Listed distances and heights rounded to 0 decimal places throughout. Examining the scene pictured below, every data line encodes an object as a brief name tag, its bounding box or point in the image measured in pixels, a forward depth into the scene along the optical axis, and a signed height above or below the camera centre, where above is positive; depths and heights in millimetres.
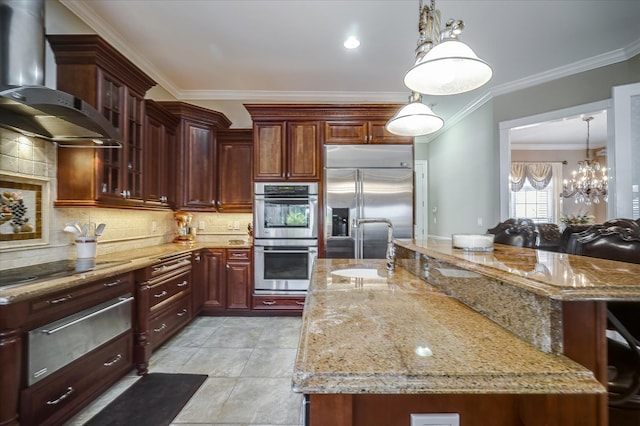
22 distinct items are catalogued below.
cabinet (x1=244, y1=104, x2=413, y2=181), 3598 +1044
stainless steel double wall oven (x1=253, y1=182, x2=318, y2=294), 3545 -283
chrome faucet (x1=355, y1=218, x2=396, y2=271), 1766 -191
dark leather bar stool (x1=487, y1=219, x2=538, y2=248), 2387 -145
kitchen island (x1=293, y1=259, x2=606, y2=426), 585 -328
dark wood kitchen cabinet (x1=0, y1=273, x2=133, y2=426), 1315 -824
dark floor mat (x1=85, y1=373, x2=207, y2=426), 1759 -1229
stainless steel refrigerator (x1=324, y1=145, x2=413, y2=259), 3539 +230
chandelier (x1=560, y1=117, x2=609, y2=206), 5500 +691
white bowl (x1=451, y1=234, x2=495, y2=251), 1494 -131
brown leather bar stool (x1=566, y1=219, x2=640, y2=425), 930 -440
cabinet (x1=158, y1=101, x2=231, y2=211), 3506 +759
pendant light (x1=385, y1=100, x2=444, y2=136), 1886 +653
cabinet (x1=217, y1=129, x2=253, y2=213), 3889 +606
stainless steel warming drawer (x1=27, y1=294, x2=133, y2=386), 1434 -679
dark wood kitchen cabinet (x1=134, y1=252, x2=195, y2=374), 2246 -763
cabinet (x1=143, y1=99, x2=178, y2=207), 2936 +676
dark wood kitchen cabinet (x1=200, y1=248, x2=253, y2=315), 3543 -784
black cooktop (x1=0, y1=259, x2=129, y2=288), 1545 -334
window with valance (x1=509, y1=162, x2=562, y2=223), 7031 +696
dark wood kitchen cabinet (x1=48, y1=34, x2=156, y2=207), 2188 +915
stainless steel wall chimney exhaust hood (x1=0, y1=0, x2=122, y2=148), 1596 +791
